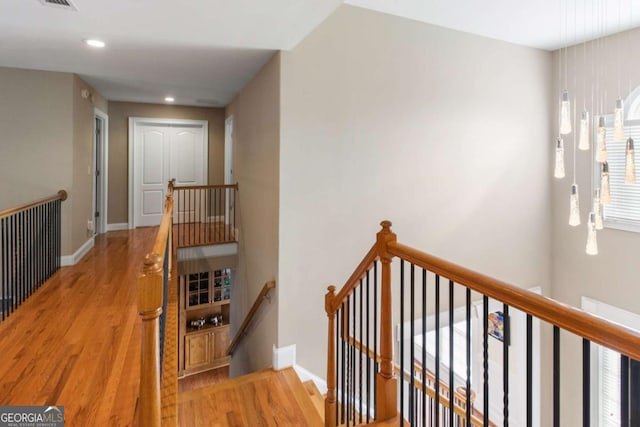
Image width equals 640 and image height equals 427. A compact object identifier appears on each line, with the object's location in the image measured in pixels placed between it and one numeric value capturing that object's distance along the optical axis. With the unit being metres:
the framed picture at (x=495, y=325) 5.45
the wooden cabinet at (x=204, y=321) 7.37
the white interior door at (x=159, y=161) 6.76
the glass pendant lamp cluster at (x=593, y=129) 2.58
